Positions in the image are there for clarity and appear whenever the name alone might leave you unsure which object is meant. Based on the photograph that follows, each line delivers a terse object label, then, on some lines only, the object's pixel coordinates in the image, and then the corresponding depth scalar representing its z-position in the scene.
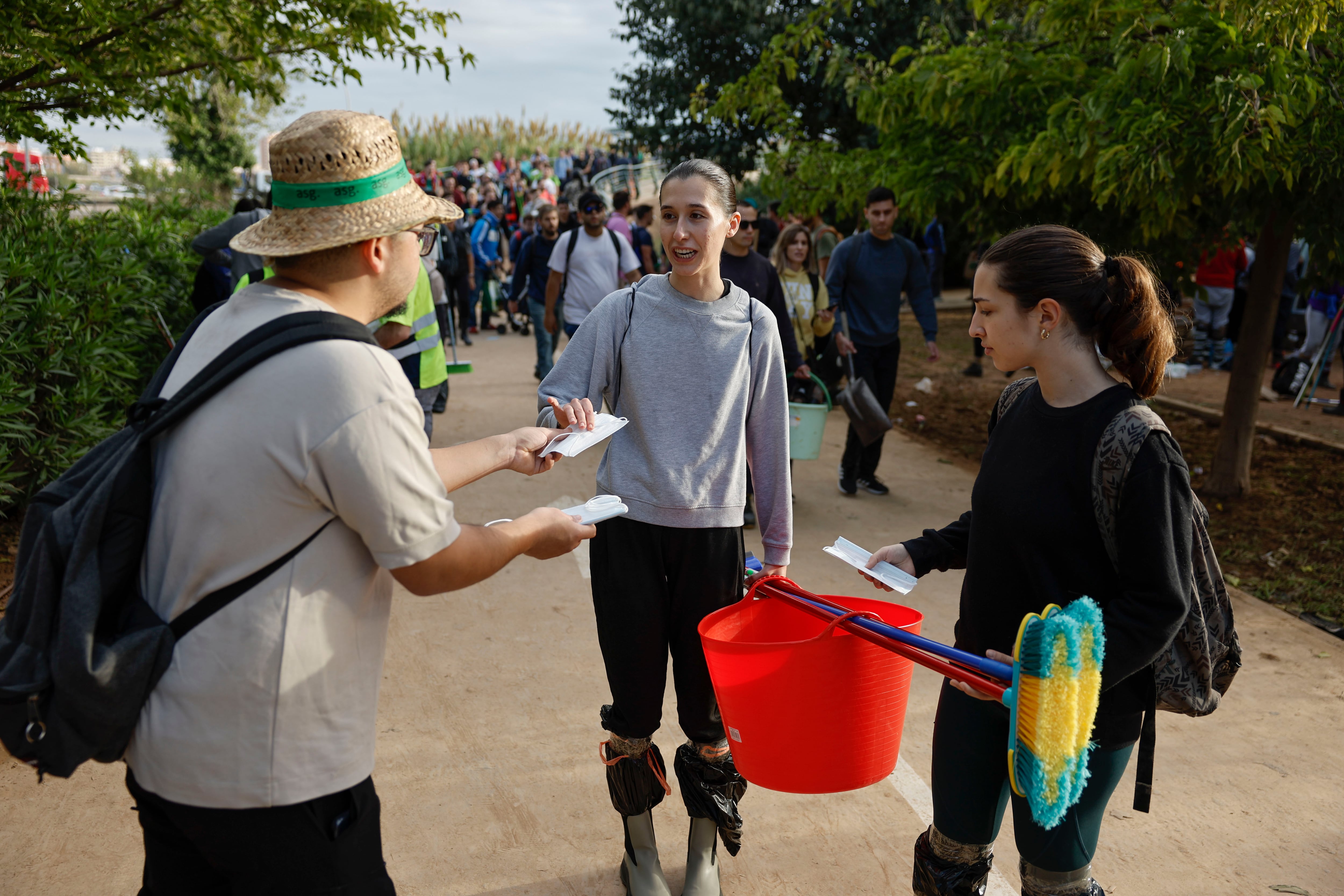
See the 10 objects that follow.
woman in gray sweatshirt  2.73
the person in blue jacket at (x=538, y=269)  10.48
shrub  5.21
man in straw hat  1.46
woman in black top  1.88
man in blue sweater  7.10
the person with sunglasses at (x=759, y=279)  6.00
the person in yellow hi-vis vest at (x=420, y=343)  4.68
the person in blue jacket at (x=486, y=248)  15.43
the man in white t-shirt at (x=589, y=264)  8.53
